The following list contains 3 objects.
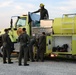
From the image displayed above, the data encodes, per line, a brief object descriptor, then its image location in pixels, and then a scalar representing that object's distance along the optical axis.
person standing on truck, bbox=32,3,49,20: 17.52
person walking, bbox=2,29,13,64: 15.11
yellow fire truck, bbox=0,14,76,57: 15.45
